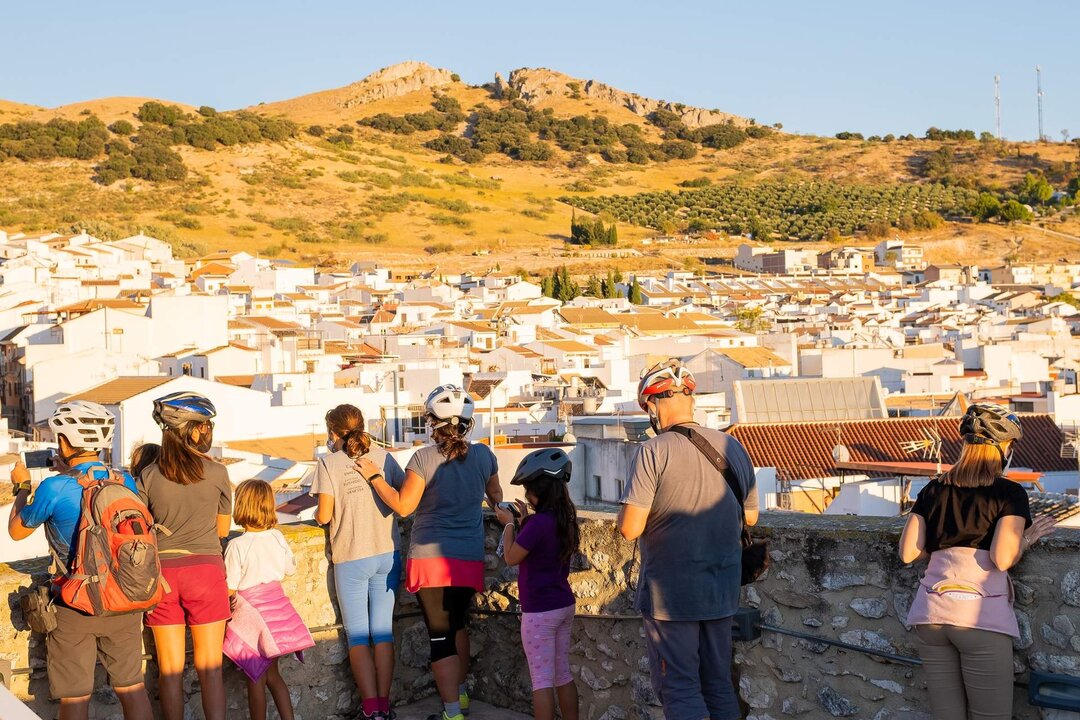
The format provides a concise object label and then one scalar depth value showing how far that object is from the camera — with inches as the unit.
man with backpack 184.5
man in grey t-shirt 177.6
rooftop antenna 757.6
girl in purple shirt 201.0
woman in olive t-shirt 198.4
